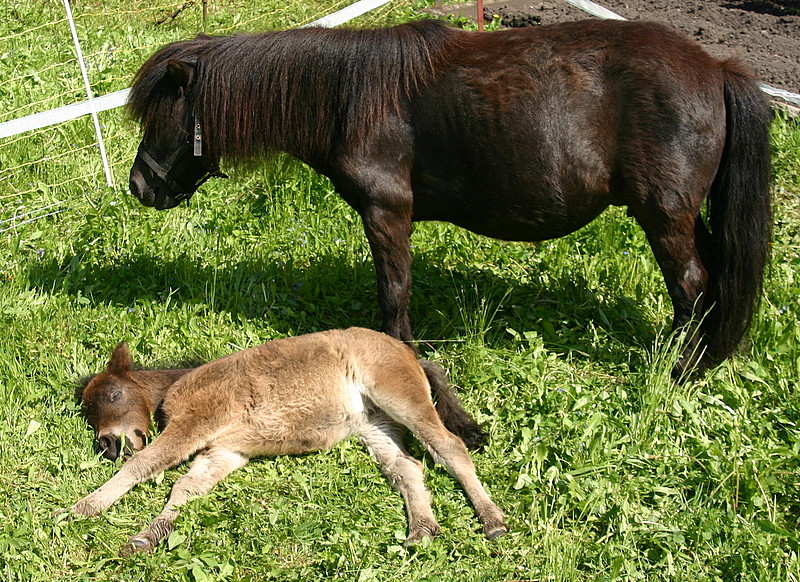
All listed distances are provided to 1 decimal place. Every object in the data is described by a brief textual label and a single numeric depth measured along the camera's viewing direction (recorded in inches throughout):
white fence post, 269.0
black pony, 169.3
